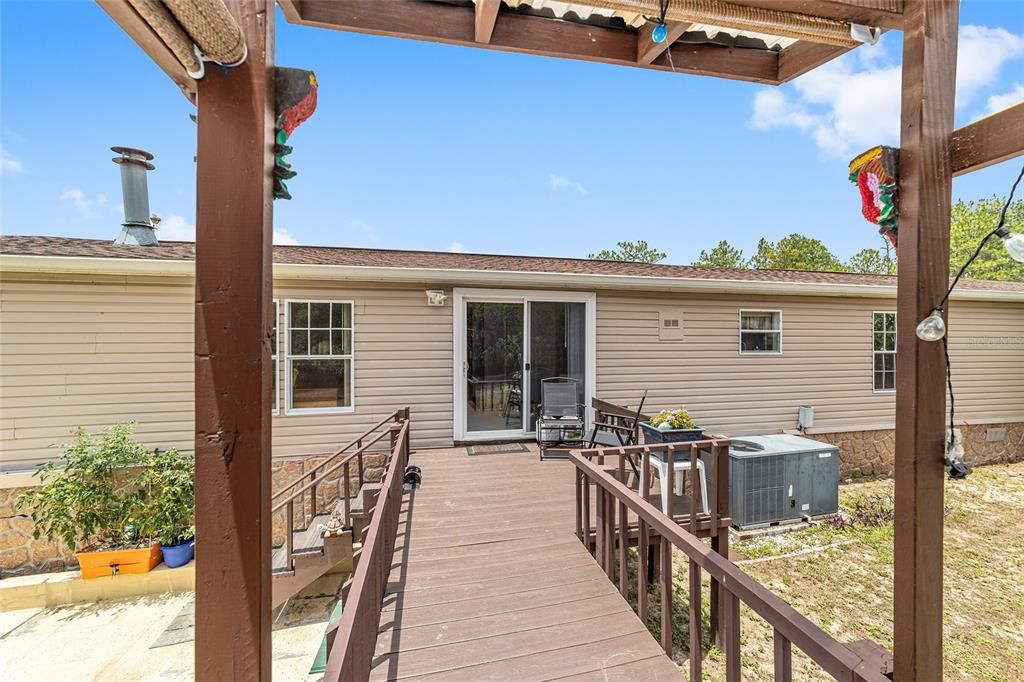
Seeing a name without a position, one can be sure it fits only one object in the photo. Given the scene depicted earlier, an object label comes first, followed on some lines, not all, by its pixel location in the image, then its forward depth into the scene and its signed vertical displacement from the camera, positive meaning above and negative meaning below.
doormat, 5.56 -1.46
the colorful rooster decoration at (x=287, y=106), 1.12 +0.65
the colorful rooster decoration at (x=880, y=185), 1.45 +0.58
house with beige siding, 4.94 -0.05
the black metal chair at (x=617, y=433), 4.82 -1.11
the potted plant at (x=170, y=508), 4.62 -1.88
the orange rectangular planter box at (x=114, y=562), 4.46 -2.39
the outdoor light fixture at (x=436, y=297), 5.72 +0.62
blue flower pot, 4.60 -2.37
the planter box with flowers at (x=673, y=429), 4.06 -0.85
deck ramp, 2.05 -1.56
